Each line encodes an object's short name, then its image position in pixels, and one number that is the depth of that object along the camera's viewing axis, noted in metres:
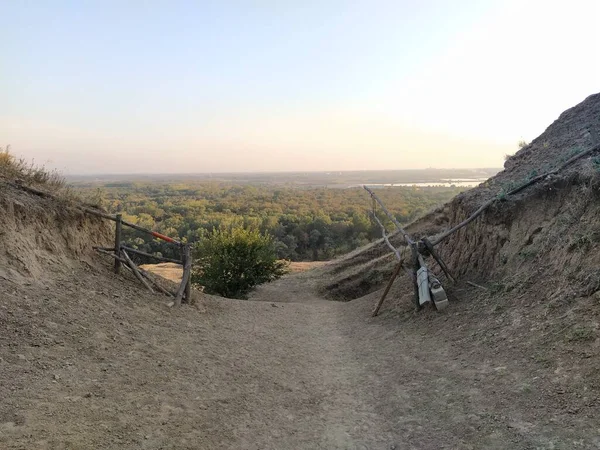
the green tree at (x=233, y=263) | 16.22
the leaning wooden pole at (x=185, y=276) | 9.74
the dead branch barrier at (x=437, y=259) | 8.69
